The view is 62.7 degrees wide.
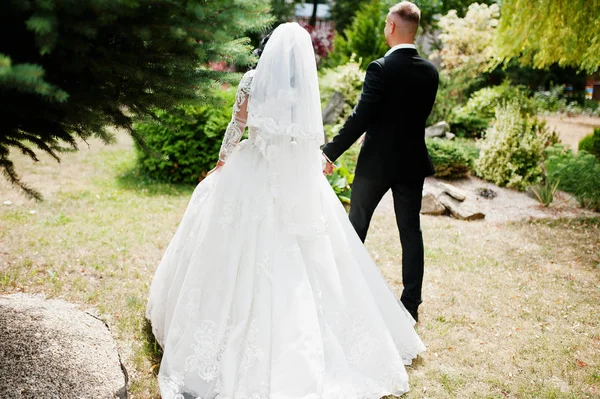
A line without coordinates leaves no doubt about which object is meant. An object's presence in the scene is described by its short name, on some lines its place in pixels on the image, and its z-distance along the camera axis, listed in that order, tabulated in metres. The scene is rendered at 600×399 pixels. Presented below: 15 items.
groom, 3.95
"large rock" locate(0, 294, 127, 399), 2.53
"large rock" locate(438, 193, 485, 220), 7.61
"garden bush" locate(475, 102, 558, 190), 9.55
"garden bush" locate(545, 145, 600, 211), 8.29
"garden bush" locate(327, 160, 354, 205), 7.58
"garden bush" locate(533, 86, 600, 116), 20.58
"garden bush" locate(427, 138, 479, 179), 9.63
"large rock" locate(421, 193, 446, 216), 7.71
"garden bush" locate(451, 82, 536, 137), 12.72
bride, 3.02
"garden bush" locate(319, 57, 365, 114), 11.90
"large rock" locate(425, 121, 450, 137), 11.52
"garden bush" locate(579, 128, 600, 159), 11.22
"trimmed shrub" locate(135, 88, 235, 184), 8.05
